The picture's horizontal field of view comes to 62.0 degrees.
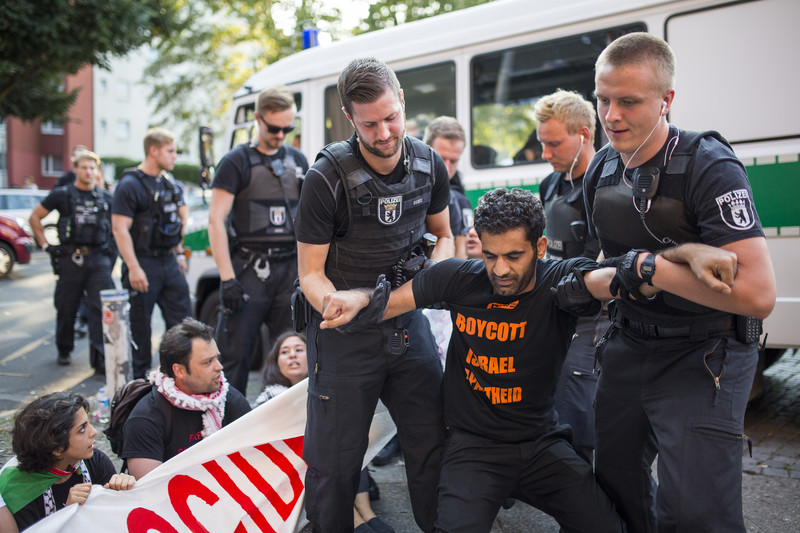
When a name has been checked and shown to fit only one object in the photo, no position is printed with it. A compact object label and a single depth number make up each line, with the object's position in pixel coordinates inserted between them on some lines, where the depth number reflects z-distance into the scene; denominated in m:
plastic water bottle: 4.88
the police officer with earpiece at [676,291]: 2.04
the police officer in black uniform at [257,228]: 4.15
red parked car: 13.70
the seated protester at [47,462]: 2.68
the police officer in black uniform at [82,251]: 6.38
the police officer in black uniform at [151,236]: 5.43
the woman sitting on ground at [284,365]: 3.84
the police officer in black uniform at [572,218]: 3.11
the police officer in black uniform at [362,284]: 2.63
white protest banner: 2.69
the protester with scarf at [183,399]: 3.13
